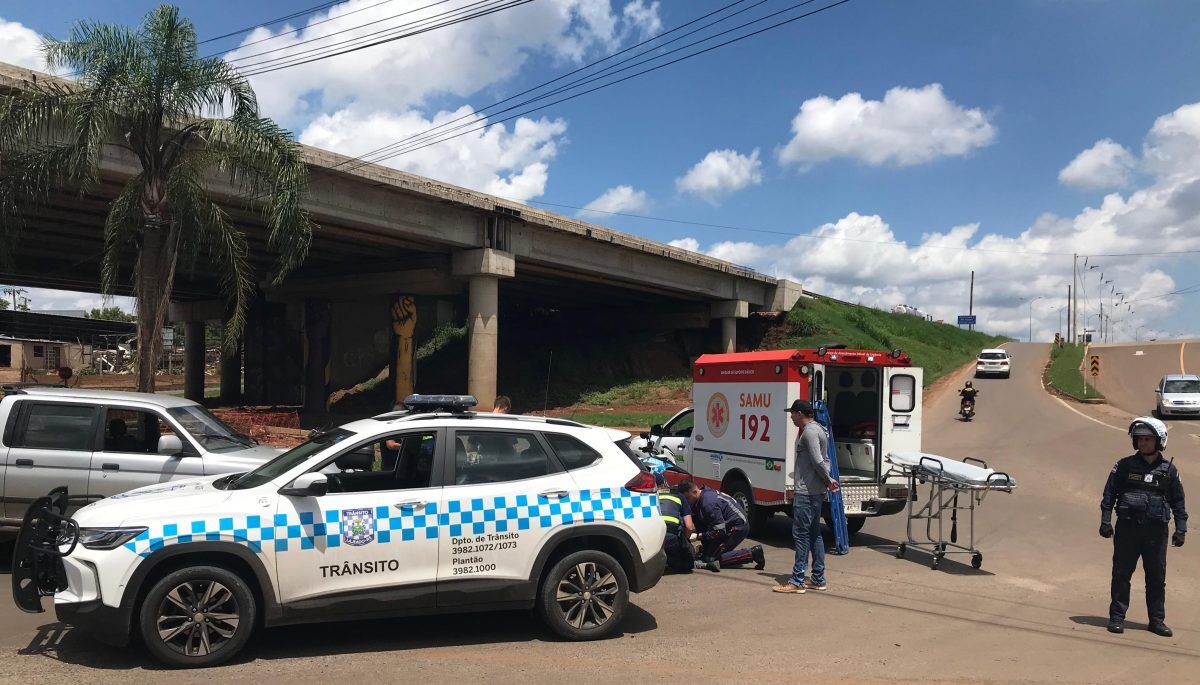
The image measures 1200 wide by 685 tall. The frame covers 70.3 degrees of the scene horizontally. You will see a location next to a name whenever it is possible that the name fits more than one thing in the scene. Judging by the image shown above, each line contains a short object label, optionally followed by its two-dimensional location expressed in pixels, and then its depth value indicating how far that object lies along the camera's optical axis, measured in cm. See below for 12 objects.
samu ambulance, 1012
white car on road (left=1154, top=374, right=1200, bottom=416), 2756
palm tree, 1239
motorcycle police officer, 691
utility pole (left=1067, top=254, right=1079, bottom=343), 8044
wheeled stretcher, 884
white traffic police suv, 532
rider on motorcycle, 2848
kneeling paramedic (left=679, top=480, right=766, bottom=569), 904
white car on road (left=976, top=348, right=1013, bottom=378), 4331
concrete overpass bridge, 2298
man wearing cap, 795
